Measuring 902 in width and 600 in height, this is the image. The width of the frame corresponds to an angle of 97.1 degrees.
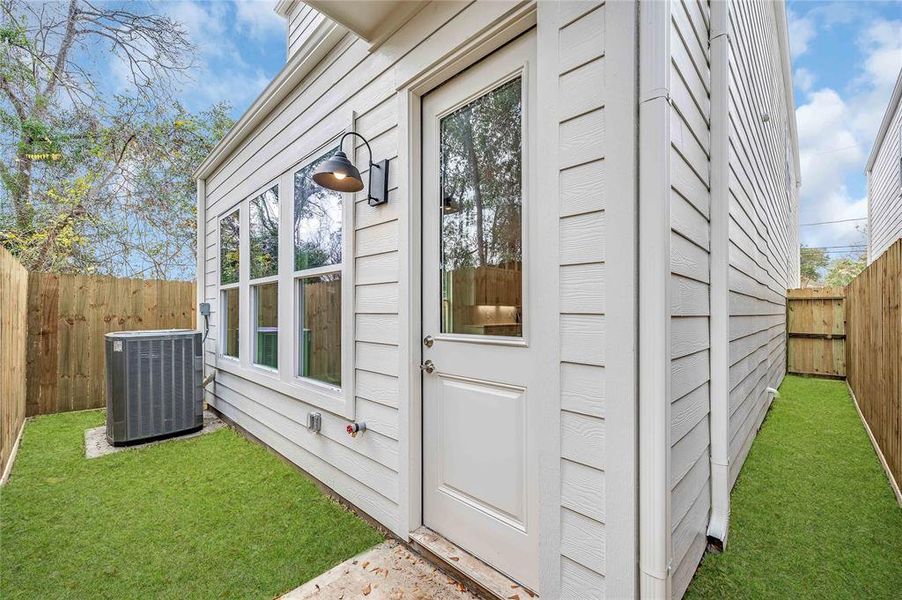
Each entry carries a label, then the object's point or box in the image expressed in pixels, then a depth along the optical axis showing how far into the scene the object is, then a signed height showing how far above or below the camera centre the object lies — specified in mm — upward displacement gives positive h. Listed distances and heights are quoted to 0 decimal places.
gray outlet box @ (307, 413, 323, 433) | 2668 -827
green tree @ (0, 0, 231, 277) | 6285 +2853
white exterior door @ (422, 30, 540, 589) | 1611 -57
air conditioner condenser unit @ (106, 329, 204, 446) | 3365 -755
